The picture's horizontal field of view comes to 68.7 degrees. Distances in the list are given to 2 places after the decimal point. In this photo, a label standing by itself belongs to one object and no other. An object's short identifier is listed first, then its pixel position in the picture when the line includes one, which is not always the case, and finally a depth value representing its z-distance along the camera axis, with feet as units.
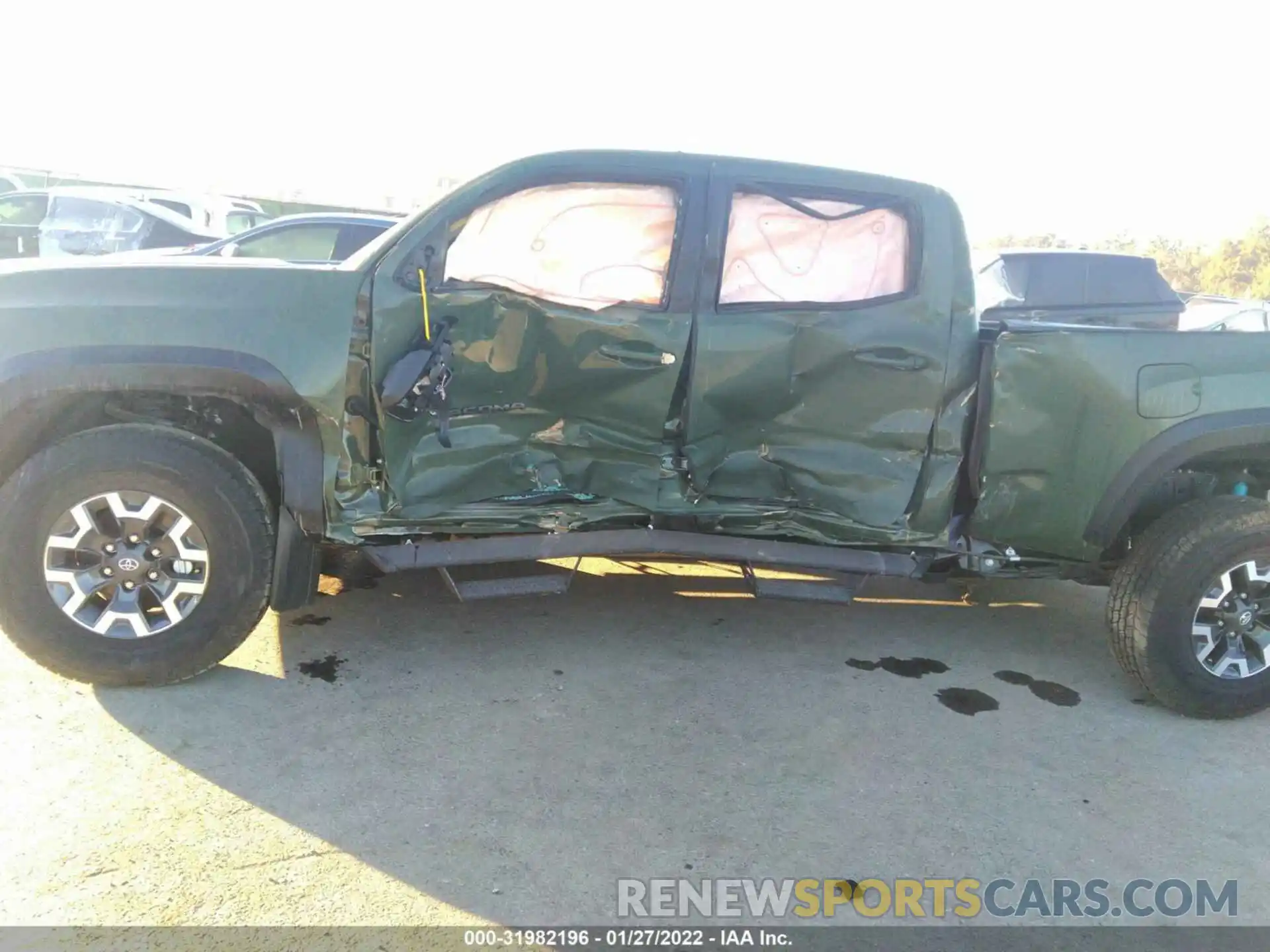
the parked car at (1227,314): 32.55
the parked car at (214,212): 40.86
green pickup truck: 10.71
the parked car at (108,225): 37.27
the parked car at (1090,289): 26.00
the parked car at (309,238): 25.86
